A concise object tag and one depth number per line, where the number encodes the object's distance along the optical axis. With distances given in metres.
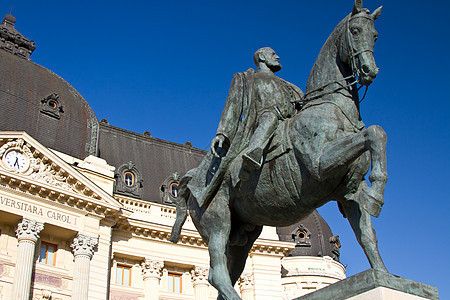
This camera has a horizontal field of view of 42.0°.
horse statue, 5.30
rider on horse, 6.25
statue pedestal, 4.63
